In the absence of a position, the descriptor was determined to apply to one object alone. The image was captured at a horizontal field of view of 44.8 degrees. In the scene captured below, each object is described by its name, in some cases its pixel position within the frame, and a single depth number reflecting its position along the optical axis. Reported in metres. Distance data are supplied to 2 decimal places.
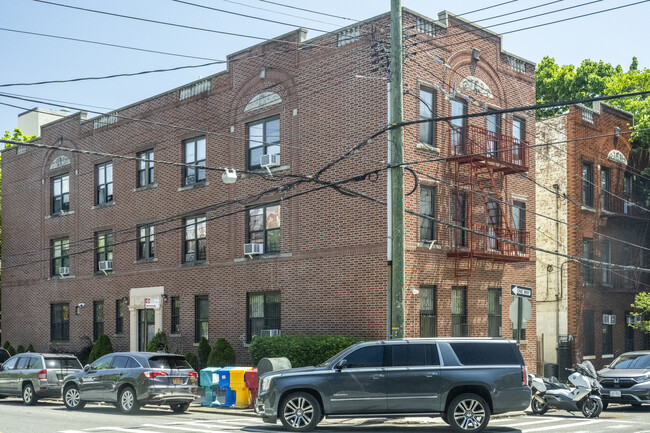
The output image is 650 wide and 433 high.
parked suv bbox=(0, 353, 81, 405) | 22.92
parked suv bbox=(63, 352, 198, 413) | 19.53
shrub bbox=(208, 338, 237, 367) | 27.09
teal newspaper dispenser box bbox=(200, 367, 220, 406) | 21.02
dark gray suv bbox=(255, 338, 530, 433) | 15.31
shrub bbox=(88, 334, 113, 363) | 32.41
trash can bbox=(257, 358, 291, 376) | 19.78
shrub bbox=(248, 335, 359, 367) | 22.92
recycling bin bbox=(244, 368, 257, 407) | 20.50
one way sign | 19.77
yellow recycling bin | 20.62
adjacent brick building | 31.30
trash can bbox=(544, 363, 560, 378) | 26.05
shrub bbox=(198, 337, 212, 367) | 28.72
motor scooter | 18.58
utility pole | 17.94
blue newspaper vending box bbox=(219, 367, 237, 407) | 20.73
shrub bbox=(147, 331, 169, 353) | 30.09
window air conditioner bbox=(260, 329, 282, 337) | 26.45
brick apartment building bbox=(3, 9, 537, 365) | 24.39
